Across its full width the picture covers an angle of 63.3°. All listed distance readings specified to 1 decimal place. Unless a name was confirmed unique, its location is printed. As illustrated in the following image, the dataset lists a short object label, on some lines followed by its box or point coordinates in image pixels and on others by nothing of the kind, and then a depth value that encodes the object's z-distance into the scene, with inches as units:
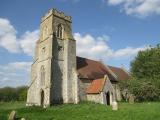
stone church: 867.2
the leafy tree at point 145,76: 963.1
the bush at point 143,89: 957.4
